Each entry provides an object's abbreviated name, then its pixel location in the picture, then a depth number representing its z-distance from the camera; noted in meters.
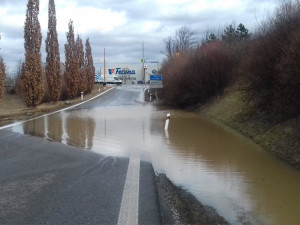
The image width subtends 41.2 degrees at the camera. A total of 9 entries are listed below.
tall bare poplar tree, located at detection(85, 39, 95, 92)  54.14
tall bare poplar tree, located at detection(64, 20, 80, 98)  44.94
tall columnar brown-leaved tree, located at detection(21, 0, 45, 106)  28.94
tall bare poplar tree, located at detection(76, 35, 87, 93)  47.62
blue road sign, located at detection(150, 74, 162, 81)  38.28
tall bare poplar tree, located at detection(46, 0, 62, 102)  35.53
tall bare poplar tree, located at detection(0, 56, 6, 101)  23.16
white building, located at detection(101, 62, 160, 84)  104.00
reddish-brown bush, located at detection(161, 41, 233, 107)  26.50
